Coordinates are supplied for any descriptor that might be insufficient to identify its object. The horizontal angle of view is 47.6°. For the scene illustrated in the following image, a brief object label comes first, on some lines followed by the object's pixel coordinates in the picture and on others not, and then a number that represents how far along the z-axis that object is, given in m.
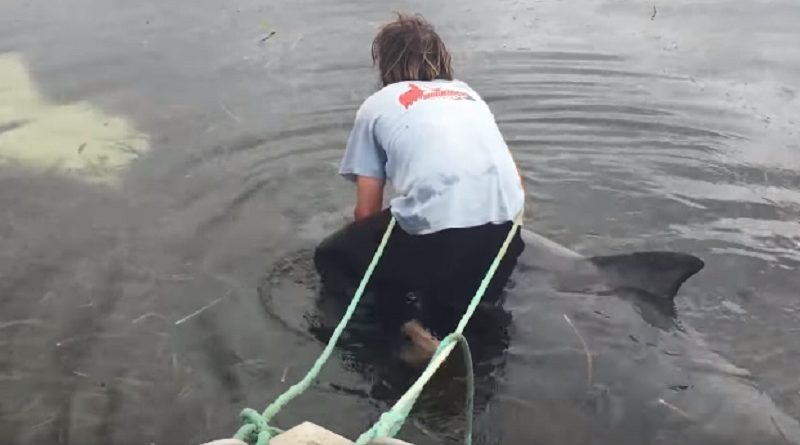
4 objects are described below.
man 4.02
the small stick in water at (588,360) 4.05
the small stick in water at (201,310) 4.74
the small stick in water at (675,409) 3.80
